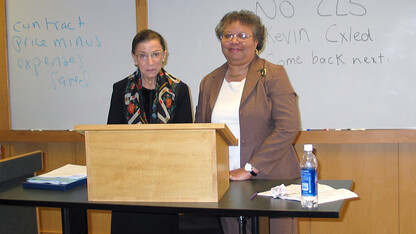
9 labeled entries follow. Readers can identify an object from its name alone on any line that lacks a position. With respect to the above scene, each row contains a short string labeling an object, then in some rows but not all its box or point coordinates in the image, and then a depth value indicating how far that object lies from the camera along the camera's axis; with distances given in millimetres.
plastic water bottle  1581
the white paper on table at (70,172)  2135
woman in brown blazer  2168
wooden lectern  1668
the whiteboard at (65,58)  3715
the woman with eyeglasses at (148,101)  2414
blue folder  2011
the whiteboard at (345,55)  3082
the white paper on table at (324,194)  1659
